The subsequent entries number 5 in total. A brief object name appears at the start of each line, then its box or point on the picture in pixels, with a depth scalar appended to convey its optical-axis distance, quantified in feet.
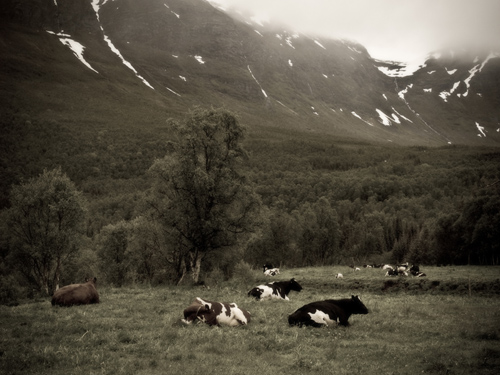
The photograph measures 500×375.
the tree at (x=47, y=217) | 105.70
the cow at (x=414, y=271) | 112.84
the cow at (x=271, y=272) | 149.25
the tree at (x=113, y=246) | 166.81
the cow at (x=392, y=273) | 119.96
